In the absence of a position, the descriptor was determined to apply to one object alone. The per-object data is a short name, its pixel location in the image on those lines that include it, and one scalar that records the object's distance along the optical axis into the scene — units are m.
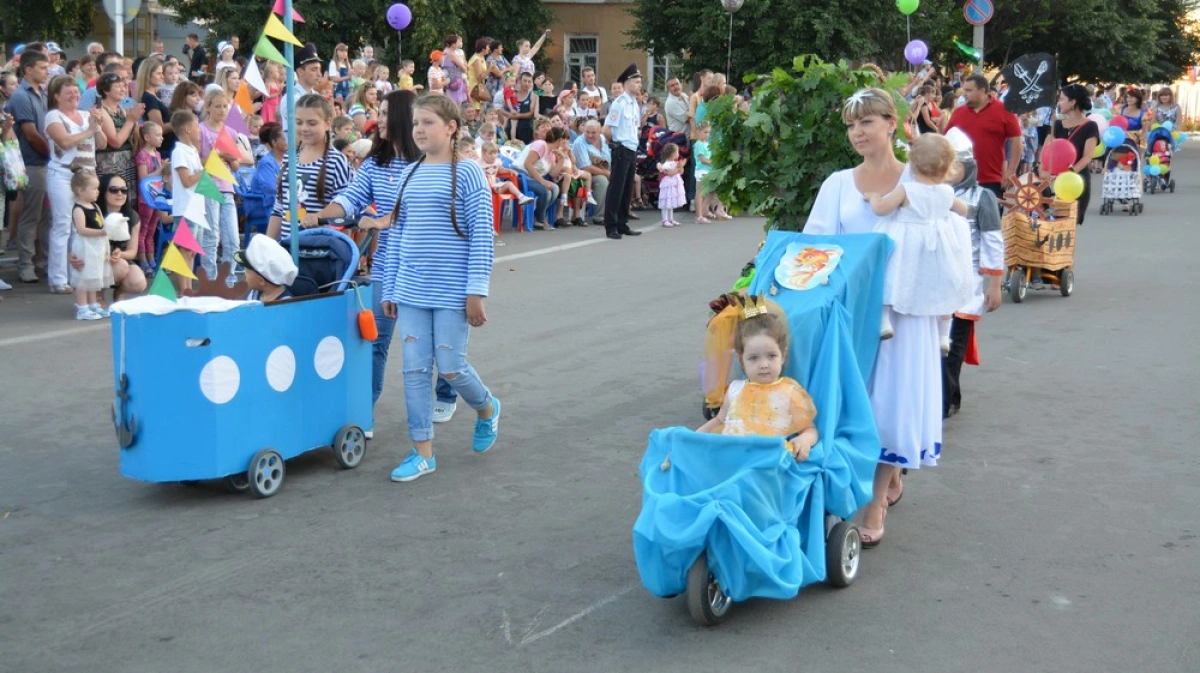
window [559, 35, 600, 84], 51.59
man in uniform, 17.41
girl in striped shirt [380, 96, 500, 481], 6.55
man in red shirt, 10.21
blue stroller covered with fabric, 4.66
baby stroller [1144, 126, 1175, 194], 25.11
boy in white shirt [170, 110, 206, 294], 11.88
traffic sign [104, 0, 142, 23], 17.47
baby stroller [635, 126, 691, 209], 20.88
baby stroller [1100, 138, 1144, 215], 20.91
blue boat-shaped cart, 6.09
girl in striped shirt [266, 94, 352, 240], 7.53
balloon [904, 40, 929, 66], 28.72
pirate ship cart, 12.30
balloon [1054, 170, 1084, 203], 12.47
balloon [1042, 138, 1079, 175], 12.98
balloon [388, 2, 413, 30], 26.84
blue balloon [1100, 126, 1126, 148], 20.42
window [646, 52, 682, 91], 47.06
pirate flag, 12.81
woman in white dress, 5.63
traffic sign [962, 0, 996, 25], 25.12
